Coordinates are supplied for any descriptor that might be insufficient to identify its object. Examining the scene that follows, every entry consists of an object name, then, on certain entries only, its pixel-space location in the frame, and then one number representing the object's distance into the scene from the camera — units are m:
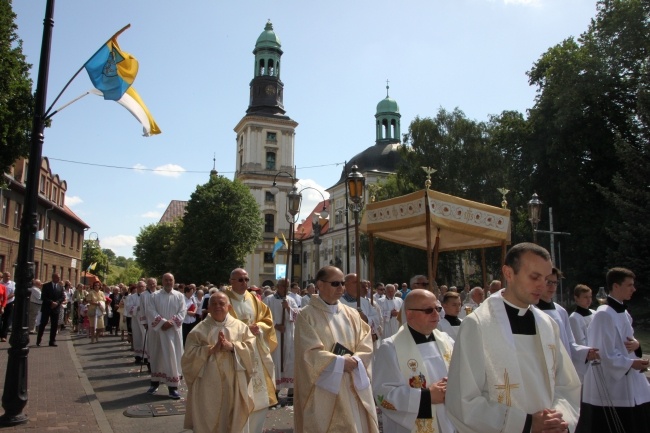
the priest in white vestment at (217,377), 6.33
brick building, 34.22
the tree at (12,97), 17.16
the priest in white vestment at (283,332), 10.80
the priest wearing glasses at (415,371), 4.18
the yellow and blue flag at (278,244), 29.67
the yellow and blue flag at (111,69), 9.37
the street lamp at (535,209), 14.98
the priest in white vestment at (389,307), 15.02
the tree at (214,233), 55.66
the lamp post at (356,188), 10.07
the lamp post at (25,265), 7.69
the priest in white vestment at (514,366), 2.99
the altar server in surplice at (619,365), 6.37
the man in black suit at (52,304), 17.84
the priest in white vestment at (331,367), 5.30
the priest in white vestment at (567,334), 6.26
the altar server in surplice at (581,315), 7.52
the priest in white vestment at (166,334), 10.51
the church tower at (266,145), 73.12
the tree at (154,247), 77.38
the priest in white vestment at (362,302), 9.54
